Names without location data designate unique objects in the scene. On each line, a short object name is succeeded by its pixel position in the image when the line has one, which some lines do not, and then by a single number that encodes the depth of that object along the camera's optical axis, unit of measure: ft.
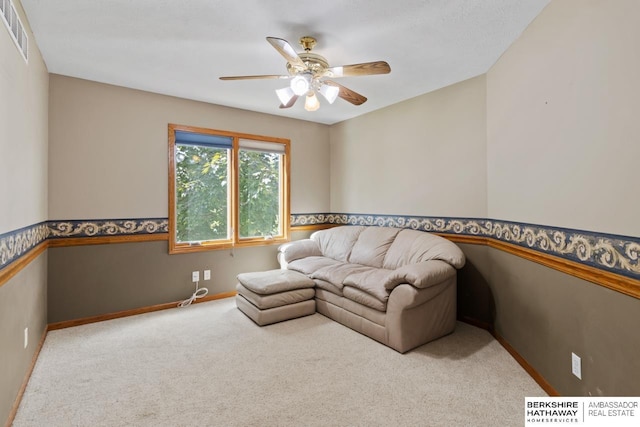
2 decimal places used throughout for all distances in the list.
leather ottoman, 10.72
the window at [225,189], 13.06
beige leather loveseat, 8.73
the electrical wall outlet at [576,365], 5.93
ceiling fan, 7.51
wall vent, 5.81
